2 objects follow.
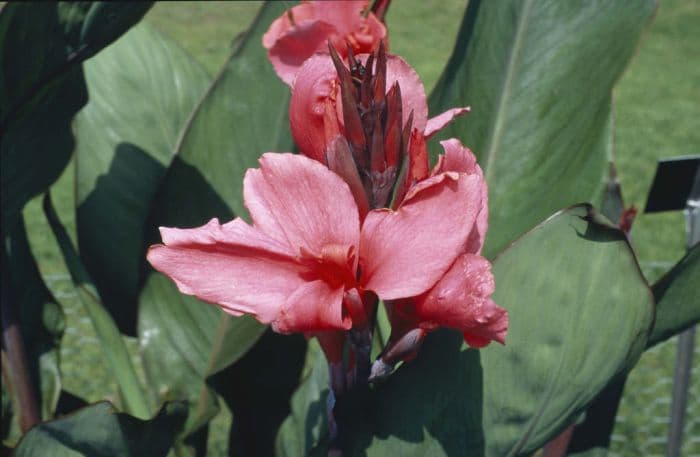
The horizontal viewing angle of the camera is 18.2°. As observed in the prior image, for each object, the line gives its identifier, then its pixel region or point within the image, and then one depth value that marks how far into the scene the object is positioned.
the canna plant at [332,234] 0.76
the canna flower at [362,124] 0.76
